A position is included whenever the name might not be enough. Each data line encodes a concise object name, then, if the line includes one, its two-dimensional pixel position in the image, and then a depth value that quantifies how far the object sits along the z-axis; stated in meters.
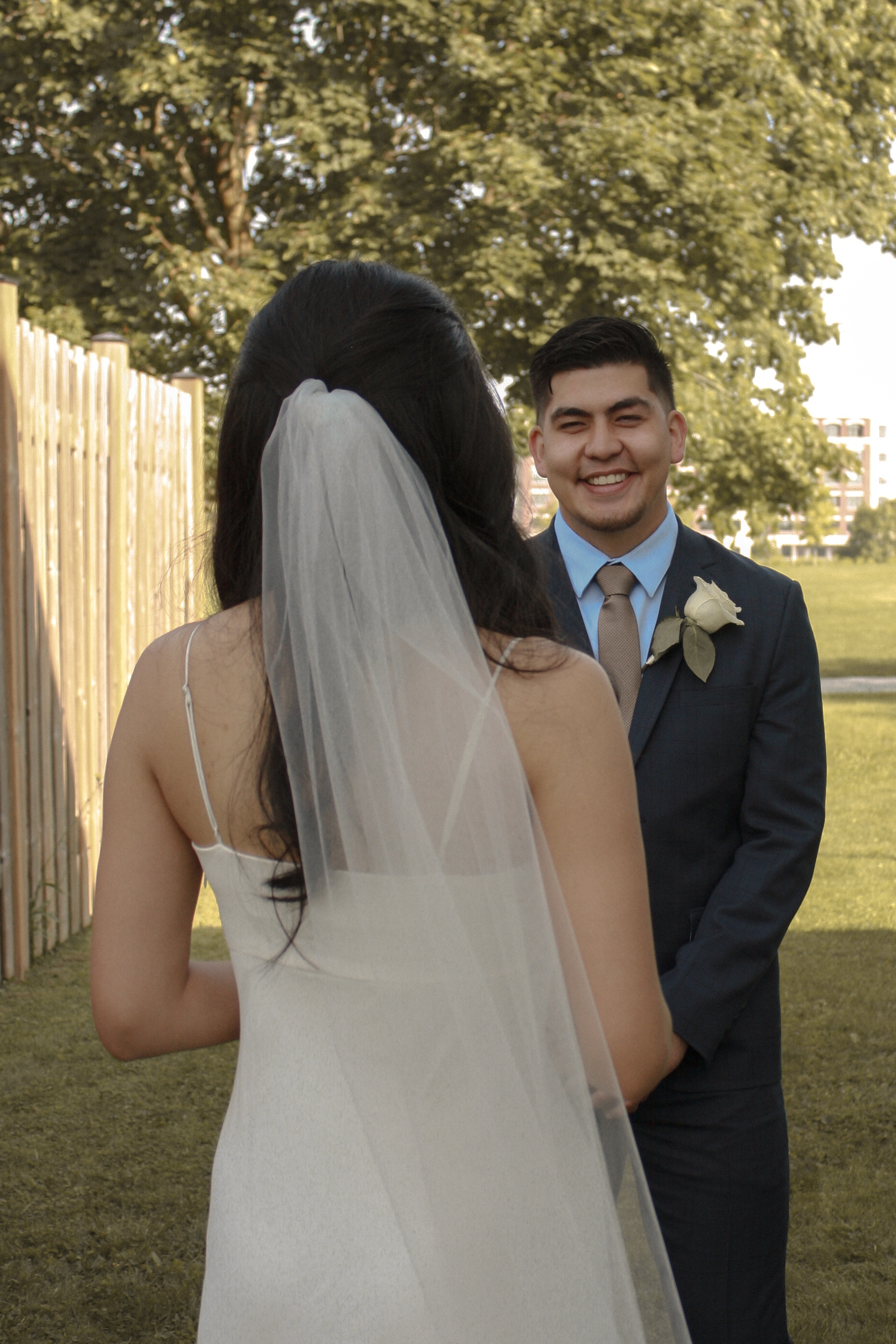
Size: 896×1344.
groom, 2.49
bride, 1.47
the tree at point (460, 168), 14.90
